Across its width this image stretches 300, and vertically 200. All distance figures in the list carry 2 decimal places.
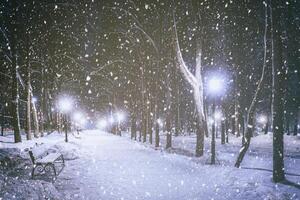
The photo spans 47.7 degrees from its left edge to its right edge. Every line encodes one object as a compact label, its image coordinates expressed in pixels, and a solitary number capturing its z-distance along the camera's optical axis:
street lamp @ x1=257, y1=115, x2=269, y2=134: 70.26
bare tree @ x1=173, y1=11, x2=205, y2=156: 18.12
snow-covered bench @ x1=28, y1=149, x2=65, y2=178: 12.42
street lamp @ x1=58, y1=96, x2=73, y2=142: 31.31
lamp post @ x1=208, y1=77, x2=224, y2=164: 15.27
